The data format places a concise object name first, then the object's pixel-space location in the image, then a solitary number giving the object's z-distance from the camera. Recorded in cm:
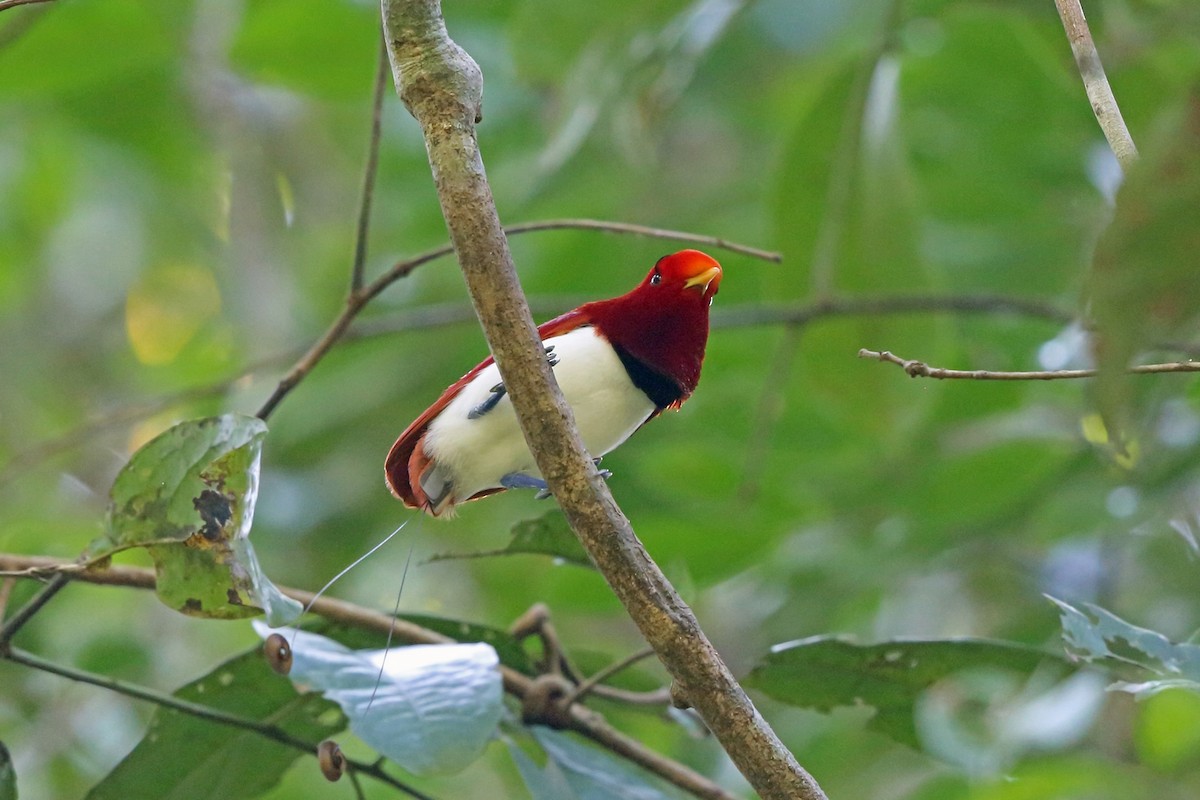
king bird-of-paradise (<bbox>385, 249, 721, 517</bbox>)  676
